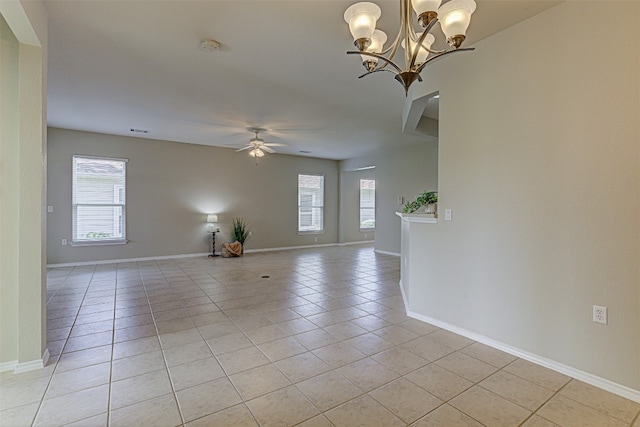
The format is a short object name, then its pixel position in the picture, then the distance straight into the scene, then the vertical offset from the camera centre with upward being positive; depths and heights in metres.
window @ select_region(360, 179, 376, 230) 10.52 +0.28
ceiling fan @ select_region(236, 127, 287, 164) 5.92 +1.28
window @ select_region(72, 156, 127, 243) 6.25 +0.23
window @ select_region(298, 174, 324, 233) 9.21 +0.27
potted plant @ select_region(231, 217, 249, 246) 7.80 -0.48
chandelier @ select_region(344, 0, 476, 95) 1.69 +1.09
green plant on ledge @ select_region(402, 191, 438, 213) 3.45 +0.13
